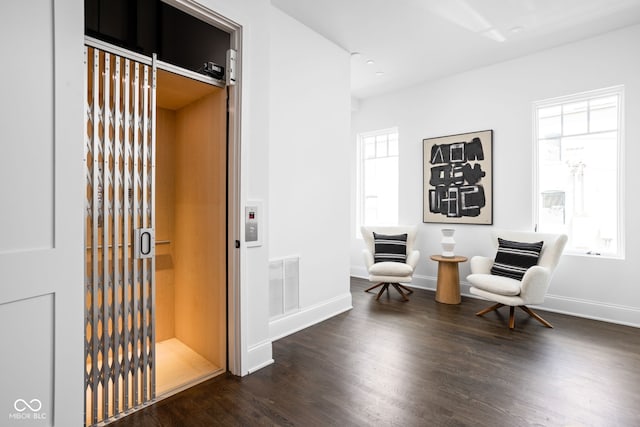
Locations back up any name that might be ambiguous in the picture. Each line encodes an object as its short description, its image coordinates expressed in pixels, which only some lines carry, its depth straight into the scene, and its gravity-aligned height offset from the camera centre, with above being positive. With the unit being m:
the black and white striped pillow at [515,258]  3.68 -0.51
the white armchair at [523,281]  3.40 -0.72
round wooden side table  4.31 -0.87
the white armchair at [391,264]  4.42 -0.70
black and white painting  4.52 +0.47
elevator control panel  2.47 -0.10
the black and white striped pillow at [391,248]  4.67 -0.50
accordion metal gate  1.81 -0.08
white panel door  1.45 -0.01
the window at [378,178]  5.59 +0.59
